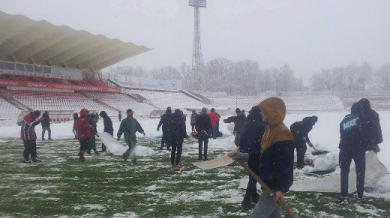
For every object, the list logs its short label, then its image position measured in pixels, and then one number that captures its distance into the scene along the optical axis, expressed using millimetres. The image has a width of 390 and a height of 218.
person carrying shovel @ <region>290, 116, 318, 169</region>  8743
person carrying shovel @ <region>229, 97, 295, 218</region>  3480
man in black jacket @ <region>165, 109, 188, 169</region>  9586
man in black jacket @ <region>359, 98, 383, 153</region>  5797
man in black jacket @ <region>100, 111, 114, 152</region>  13195
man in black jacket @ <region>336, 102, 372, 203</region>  5770
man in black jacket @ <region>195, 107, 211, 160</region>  10625
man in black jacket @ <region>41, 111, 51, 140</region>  18484
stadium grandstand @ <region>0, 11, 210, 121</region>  39278
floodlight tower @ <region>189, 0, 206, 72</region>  75188
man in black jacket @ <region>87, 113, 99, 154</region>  12762
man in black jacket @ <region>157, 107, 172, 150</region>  12328
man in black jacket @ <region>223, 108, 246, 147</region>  10383
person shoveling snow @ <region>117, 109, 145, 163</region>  10906
